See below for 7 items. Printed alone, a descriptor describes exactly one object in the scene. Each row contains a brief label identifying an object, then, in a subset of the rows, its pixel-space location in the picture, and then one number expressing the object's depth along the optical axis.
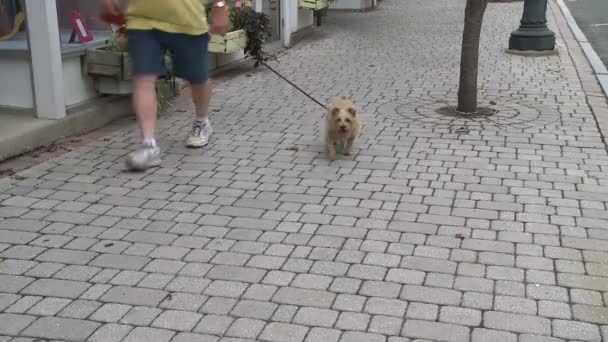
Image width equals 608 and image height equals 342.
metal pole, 11.23
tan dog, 5.70
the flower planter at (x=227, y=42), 8.69
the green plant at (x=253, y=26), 9.41
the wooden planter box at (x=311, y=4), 12.70
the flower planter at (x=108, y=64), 6.63
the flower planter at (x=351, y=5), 17.61
